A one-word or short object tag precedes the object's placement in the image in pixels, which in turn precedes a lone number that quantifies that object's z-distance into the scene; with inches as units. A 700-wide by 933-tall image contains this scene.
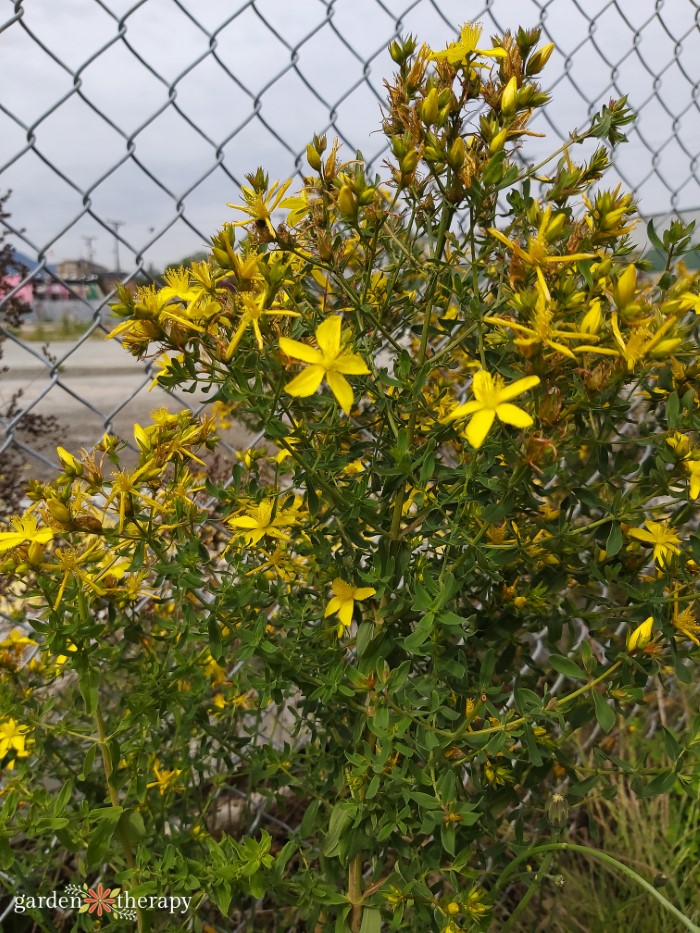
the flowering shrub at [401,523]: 8.0
